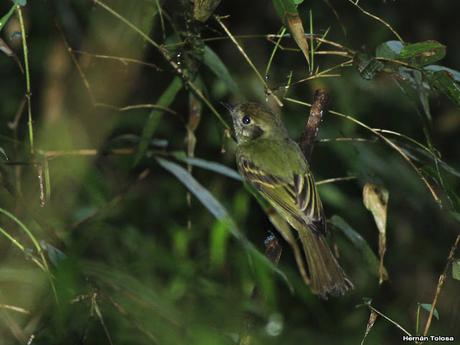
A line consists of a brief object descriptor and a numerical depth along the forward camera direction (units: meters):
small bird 7.43
